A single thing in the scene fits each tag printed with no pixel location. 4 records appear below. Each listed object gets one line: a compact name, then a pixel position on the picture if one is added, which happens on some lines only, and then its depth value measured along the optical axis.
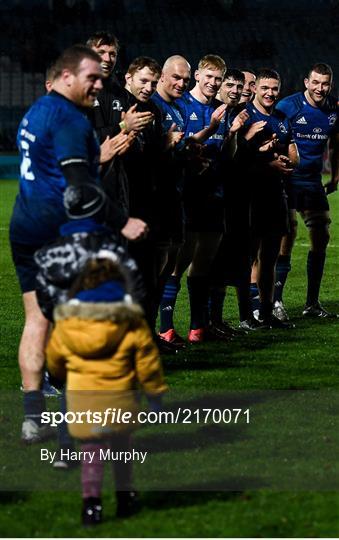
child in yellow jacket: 9.04
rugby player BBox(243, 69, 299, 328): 20.12
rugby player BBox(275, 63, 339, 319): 22.27
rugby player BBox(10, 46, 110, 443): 10.39
